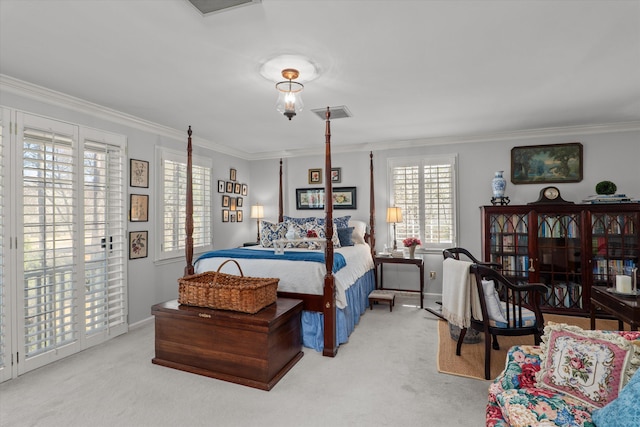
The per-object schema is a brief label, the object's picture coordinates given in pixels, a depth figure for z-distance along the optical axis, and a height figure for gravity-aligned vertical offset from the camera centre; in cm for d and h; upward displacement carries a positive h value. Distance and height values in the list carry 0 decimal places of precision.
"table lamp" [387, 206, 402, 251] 501 +2
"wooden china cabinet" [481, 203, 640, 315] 402 -37
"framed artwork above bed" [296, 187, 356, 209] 560 +33
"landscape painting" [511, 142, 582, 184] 446 +70
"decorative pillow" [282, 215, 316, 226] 511 -4
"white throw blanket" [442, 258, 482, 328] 278 -67
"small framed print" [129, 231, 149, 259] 386 -30
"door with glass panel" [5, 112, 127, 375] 286 -19
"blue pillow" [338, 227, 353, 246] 488 -28
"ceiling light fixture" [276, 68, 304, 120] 264 +104
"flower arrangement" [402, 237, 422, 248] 476 -36
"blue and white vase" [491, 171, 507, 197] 450 +42
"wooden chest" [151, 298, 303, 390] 261 -102
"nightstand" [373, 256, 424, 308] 466 -64
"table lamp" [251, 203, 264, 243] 602 +10
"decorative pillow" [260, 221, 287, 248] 480 -21
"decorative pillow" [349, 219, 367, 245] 520 -22
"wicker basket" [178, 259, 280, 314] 273 -63
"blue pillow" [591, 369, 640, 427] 119 -71
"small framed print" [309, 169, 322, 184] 579 +71
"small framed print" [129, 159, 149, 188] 388 +53
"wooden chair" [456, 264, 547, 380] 262 -82
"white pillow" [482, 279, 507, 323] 275 -72
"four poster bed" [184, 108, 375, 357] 315 -59
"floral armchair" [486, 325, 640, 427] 127 -82
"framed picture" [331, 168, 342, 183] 566 +72
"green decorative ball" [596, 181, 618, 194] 405 +33
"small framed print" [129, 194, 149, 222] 387 +13
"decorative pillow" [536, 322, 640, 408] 146 -68
